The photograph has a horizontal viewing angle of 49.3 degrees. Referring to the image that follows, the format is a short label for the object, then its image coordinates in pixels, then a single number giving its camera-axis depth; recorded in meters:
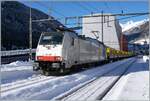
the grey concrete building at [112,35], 45.58
